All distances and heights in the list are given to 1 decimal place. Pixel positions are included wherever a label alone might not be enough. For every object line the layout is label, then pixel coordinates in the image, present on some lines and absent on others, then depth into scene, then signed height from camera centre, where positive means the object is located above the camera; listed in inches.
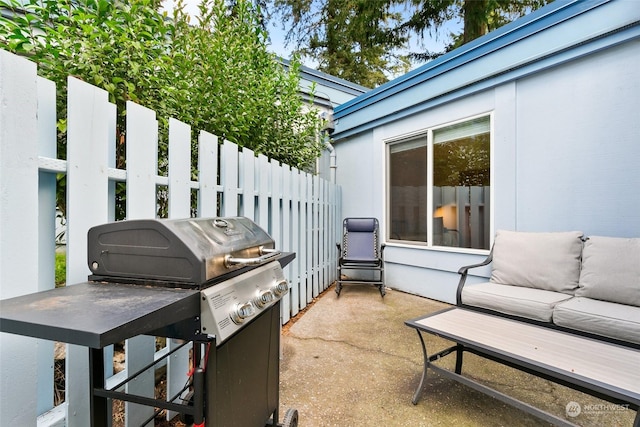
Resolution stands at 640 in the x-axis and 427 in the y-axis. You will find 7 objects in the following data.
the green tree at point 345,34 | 244.4 +168.8
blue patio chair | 177.1 -19.9
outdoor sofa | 57.1 -28.9
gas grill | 29.1 -9.2
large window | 146.6 +14.8
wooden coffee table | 52.7 -29.3
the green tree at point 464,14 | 214.4 +152.3
